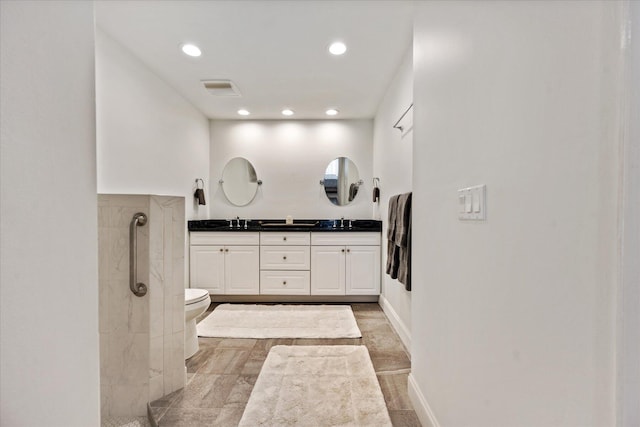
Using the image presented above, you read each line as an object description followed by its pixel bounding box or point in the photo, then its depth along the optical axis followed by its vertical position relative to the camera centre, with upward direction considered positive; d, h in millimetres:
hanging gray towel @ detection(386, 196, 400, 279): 2522 -297
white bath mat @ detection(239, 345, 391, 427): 1596 -1028
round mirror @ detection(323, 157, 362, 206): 4277 +328
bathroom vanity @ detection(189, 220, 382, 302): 3672 -598
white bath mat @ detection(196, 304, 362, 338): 2734 -1057
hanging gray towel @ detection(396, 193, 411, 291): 2240 -219
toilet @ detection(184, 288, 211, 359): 2150 -696
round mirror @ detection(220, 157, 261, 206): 4324 +356
